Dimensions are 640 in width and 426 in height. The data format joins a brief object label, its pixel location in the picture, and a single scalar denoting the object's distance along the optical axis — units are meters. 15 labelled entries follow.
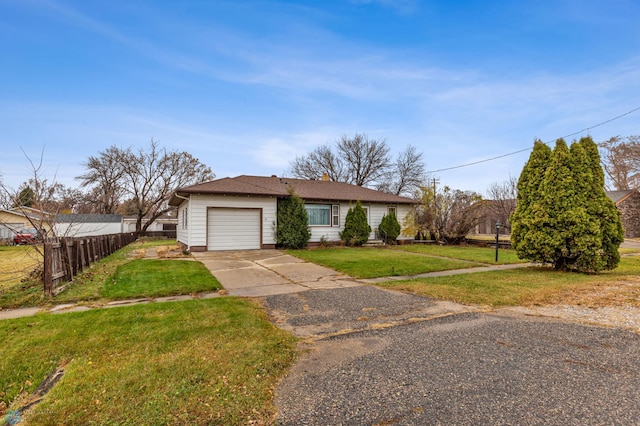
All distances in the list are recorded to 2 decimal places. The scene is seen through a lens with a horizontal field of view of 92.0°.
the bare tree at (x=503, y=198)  24.17
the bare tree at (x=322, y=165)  33.47
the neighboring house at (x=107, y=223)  30.48
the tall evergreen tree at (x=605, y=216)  7.57
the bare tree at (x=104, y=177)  29.03
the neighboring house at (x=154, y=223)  35.16
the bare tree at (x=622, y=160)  28.27
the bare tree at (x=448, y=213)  16.39
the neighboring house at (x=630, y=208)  27.97
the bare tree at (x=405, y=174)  32.25
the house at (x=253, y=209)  13.27
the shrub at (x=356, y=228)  15.44
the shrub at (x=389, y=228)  16.50
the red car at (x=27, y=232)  21.66
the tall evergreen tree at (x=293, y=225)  14.11
